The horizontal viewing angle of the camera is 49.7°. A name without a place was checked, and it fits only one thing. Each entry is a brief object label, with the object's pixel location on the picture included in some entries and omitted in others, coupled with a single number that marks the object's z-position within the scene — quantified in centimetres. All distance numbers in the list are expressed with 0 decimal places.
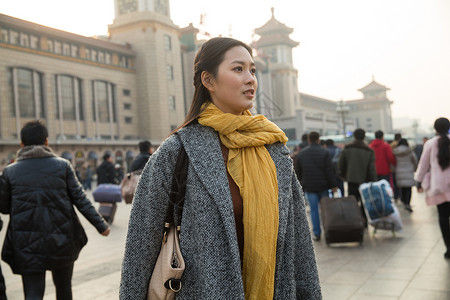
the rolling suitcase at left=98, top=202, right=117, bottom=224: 1088
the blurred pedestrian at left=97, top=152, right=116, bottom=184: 1266
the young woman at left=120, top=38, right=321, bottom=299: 174
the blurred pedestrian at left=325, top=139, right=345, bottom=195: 1195
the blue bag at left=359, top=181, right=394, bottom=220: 710
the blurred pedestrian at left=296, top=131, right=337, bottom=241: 779
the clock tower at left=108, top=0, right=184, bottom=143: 4916
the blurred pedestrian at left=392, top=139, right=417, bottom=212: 1057
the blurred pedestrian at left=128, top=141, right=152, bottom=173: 760
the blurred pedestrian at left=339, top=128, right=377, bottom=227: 818
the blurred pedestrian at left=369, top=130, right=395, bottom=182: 1073
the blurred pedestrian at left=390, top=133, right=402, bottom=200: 1141
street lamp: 3338
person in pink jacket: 557
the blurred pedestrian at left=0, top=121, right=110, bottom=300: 341
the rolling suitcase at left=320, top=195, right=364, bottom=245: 681
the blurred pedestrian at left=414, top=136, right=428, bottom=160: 1884
